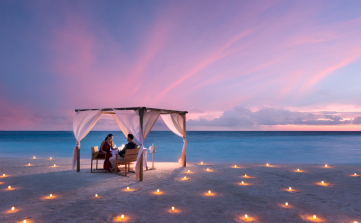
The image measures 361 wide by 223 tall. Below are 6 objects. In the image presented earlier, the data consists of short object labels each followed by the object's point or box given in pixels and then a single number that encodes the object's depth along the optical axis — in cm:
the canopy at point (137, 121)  671
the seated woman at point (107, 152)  774
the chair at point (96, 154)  774
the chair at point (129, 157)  709
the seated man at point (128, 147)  735
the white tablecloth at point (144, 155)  774
